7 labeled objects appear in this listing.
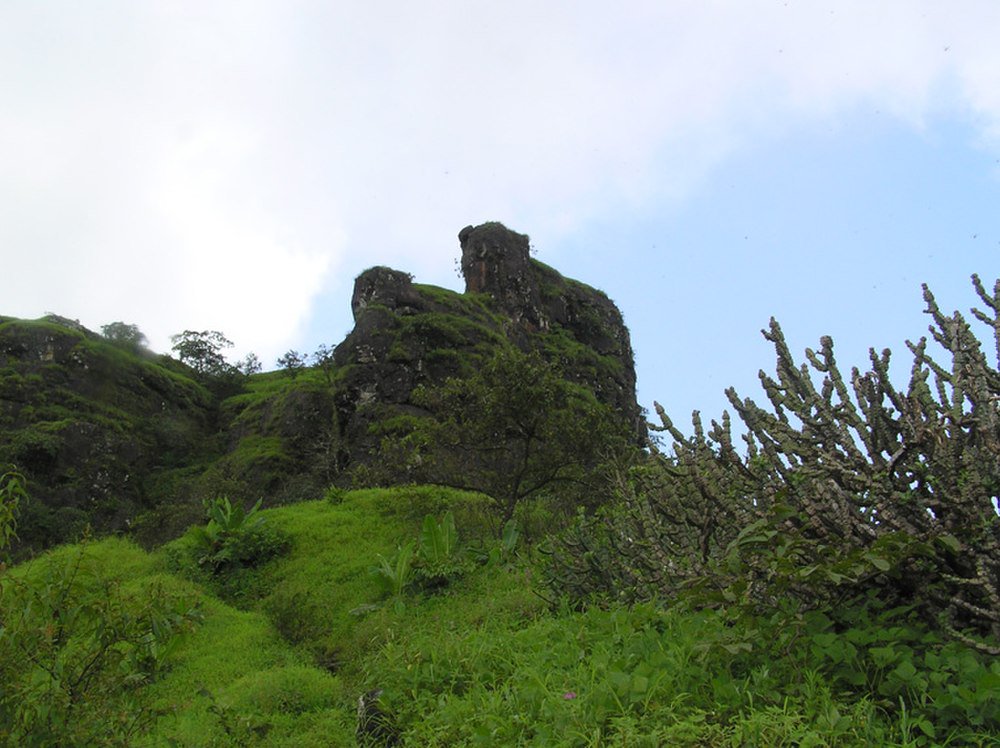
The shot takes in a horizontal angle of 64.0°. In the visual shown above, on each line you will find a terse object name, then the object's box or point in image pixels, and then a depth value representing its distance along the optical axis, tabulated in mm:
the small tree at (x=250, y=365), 71800
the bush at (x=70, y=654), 3225
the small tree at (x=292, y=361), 56575
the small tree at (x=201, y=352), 65438
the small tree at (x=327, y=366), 39719
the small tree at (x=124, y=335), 54241
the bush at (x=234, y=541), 14008
